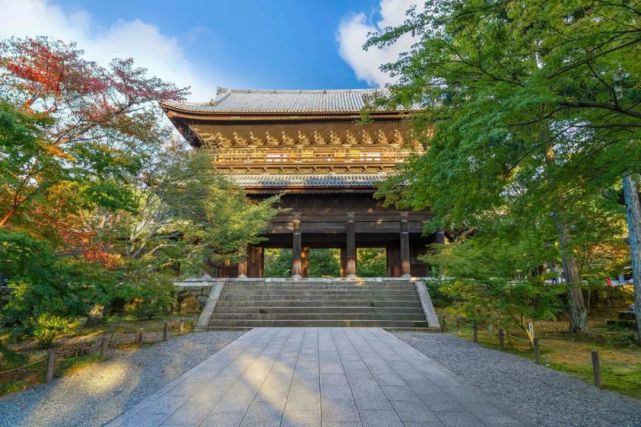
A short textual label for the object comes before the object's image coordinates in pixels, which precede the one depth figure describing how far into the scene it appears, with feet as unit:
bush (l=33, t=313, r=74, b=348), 23.50
